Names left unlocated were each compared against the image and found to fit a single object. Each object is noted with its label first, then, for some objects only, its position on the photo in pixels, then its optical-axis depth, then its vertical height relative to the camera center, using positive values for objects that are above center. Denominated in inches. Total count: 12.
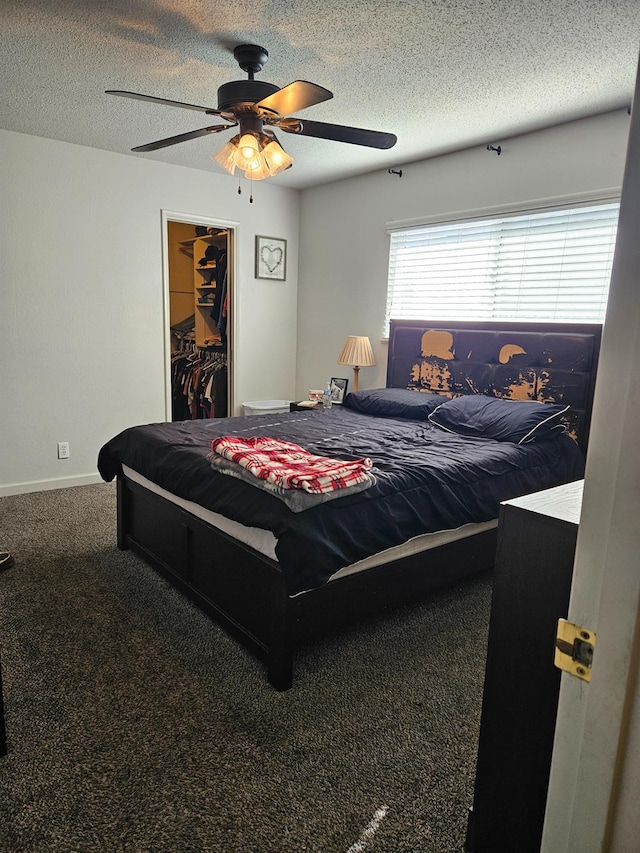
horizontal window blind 132.9 +15.7
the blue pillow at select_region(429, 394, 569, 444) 123.3 -21.5
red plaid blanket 80.7 -23.3
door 23.1 -11.0
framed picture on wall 205.5 +21.7
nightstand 190.7 -30.7
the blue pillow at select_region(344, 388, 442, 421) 149.9 -22.5
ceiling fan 92.0 +33.5
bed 81.6 -29.1
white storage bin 204.9 -33.3
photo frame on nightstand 195.3 -25.0
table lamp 181.9 -10.6
